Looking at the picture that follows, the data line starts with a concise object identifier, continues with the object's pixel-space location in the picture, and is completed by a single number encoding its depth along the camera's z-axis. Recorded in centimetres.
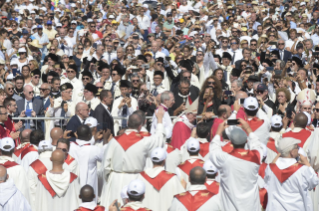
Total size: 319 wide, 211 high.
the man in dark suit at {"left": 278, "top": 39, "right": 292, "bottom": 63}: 3581
